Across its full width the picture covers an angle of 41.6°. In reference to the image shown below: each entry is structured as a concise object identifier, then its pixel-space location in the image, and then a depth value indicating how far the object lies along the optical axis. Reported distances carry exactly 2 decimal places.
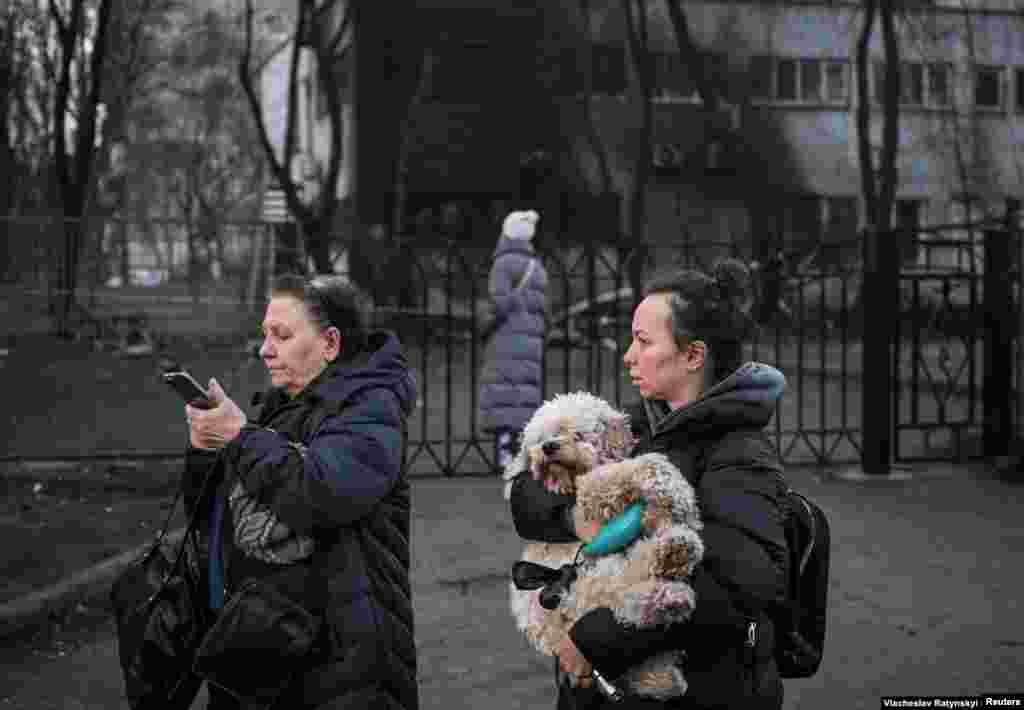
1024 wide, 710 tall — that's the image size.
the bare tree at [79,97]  20.84
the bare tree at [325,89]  23.52
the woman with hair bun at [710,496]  2.70
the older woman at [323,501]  3.41
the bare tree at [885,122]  24.34
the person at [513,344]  11.15
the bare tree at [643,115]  29.73
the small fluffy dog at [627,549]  2.62
